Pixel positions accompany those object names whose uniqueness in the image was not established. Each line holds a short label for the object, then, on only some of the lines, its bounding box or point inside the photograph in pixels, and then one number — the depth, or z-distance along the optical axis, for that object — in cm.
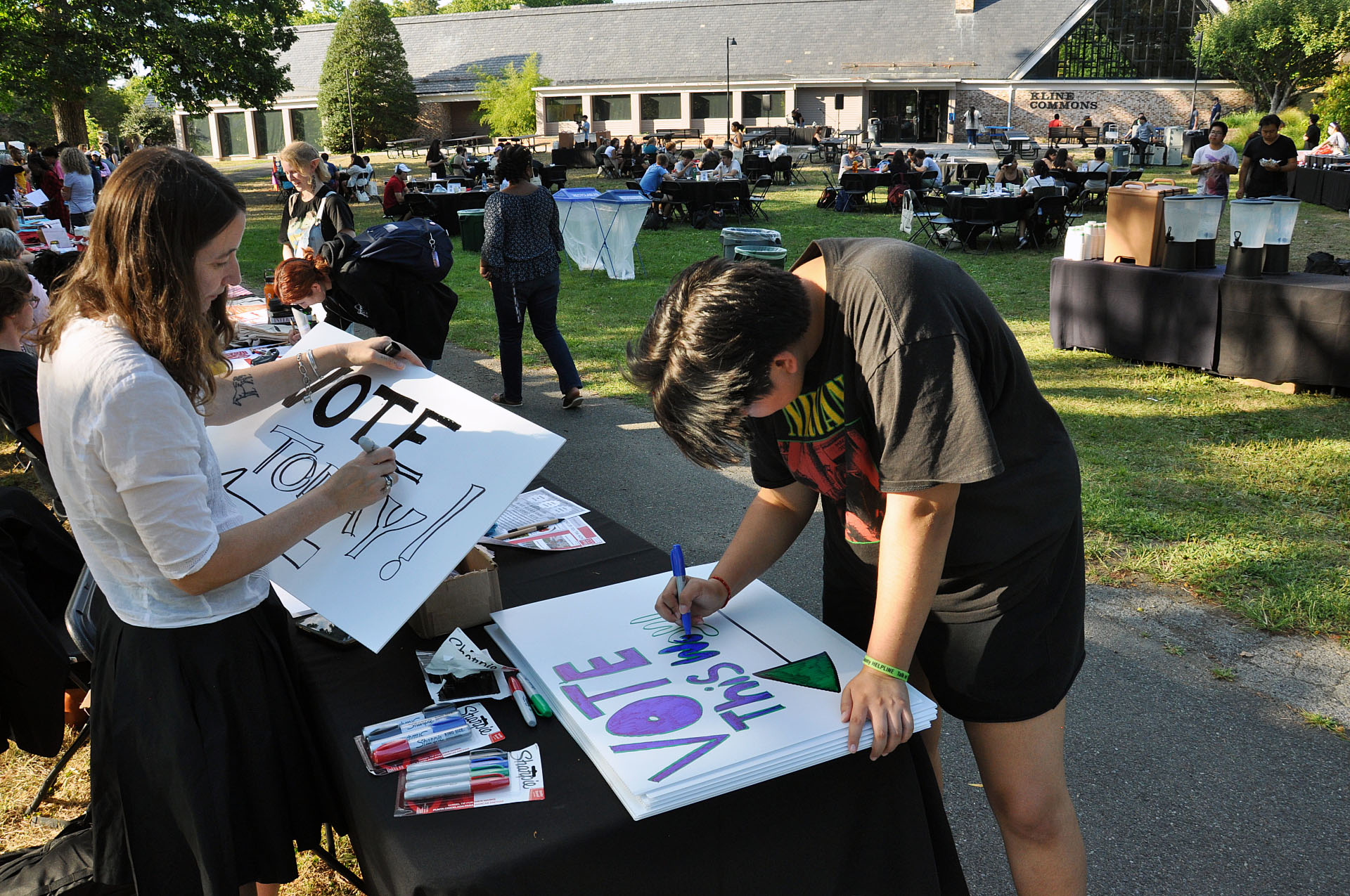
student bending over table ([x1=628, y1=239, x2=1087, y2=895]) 128
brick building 4341
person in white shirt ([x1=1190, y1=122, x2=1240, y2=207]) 1377
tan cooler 706
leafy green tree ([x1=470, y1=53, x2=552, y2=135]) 4362
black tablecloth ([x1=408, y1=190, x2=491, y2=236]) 1689
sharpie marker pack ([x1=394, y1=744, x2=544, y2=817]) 129
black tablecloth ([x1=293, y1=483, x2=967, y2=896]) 121
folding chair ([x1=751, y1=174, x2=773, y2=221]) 1752
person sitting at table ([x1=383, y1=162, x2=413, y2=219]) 1697
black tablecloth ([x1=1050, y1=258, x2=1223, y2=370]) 679
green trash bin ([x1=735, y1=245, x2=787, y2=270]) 710
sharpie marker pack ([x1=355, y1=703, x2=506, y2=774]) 139
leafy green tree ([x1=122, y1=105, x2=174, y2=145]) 4119
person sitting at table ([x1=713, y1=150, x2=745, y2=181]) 1742
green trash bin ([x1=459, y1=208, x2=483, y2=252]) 1434
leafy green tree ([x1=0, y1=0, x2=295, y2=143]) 2192
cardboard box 173
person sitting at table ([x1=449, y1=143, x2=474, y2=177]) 2330
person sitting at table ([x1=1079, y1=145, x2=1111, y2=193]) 1616
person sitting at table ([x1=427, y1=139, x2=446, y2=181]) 2442
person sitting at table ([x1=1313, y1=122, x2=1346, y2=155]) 1931
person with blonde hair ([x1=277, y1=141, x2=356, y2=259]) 578
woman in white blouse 135
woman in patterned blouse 635
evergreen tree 4078
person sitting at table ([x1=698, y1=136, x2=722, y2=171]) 1861
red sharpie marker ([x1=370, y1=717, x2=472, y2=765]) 139
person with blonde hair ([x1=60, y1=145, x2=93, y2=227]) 1377
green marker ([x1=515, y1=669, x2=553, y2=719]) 149
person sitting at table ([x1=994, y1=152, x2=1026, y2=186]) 1421
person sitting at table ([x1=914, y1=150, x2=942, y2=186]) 1864
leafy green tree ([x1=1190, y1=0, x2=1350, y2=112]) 3553
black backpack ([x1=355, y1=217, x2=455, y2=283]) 486
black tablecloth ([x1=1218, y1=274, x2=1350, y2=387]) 604
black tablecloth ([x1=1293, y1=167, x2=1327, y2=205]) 1677
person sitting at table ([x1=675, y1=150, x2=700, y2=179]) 1778
